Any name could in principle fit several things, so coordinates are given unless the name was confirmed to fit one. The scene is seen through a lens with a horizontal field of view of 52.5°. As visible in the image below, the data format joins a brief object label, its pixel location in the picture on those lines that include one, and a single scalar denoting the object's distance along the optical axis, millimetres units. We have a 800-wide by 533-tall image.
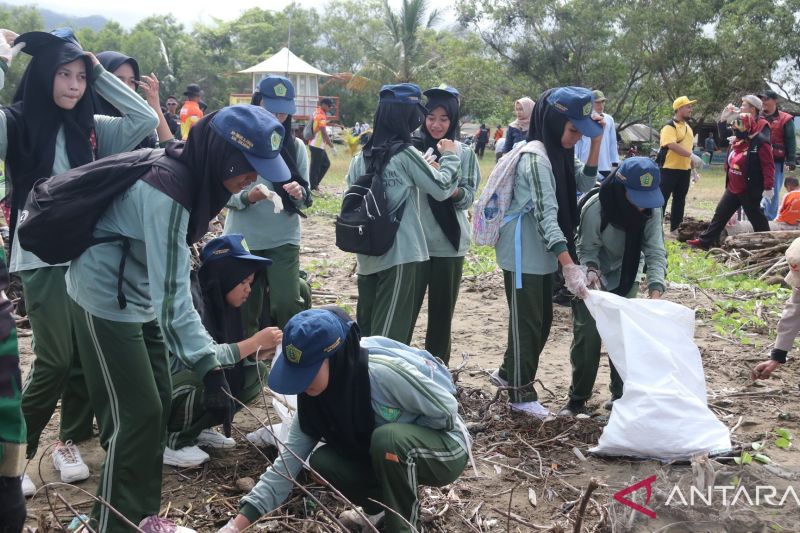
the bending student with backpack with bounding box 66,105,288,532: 2787
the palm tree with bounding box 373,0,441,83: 39156
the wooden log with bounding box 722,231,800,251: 9180
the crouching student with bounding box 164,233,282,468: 3951
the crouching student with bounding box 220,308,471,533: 2898
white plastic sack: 4031
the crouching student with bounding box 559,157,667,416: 4516
